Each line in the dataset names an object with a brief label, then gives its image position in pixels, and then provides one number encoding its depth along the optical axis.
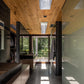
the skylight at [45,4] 1.98
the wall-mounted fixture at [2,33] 1.75
